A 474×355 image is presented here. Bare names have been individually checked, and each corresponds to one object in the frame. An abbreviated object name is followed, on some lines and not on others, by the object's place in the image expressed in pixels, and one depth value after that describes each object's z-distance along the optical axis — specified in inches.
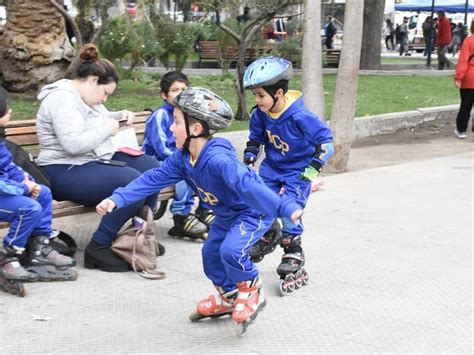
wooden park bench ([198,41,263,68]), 806.4
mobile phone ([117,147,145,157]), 253.9
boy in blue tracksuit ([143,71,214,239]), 262.7
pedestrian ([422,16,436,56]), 1117.1
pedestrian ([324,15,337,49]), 1344.5
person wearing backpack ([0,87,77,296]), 204.4
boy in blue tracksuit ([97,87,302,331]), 171.5
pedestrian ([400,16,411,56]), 1612.9
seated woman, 226.4
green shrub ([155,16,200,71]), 673.6
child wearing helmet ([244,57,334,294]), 210.7
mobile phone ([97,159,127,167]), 234.7
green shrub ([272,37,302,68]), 837.2
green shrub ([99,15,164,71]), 620.1
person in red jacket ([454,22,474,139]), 488.4
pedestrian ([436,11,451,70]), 1069.1
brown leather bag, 226.4
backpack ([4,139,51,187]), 224.5
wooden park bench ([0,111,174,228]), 230.4
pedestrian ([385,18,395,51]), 1770.4
